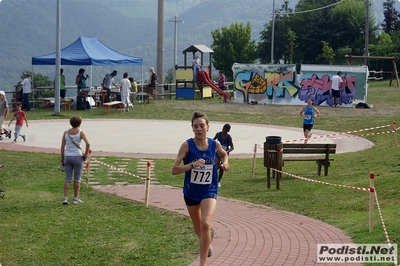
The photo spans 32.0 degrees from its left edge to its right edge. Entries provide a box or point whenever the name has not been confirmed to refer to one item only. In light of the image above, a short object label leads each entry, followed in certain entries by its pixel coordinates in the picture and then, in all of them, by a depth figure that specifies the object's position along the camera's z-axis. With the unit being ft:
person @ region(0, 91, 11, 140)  69.72
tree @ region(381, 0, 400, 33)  317.83
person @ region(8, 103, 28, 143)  73.77
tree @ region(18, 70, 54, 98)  265.38
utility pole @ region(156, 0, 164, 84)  155.84
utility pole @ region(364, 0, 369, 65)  182.70
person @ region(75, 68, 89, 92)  119.65
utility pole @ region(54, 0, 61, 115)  106.11
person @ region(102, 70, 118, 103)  122.72
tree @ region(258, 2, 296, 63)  316.40
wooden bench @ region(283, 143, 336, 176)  54.03
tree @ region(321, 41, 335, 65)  253.85
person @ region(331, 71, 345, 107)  125.63
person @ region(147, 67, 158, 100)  136.98
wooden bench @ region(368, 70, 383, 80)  195.64
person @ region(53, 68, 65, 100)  119.24
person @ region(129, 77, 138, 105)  133.90
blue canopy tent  114.52
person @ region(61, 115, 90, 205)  41.14
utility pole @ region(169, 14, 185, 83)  204.74
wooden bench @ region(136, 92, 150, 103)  129.04
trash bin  48.65
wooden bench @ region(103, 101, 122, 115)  111.24
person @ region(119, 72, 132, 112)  117.39
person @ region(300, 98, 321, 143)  75.00
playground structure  144.25
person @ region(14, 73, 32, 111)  113.64
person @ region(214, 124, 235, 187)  49.42
